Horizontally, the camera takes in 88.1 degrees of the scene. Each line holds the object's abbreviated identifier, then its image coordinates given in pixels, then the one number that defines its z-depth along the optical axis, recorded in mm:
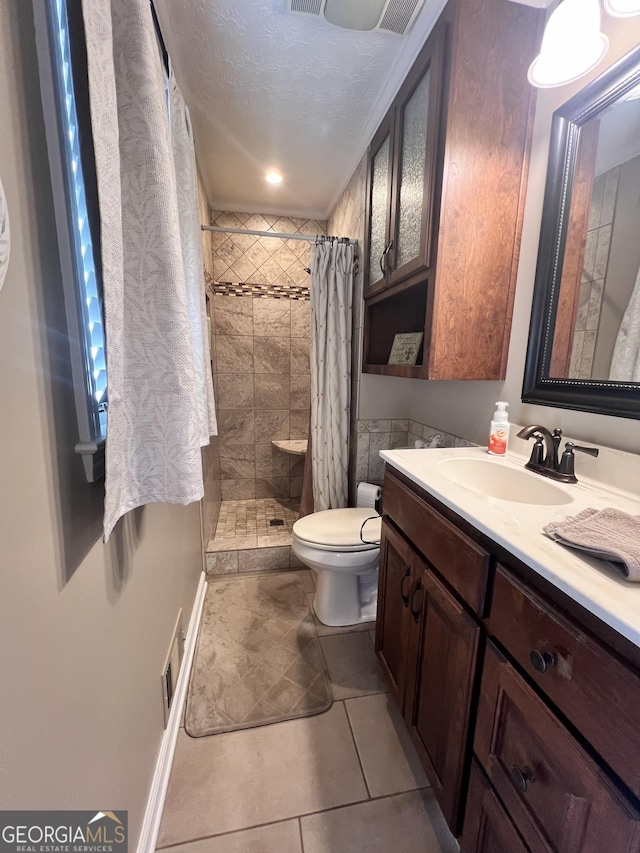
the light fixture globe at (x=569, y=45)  801
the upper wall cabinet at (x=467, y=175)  1013
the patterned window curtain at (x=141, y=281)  502
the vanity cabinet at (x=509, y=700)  439
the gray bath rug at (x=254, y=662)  1217
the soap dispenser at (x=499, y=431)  1109
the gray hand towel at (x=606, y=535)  485
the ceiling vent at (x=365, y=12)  1028
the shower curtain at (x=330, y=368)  1867
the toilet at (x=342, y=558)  1478
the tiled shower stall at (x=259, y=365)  2500
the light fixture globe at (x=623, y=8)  735
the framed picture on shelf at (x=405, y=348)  1430
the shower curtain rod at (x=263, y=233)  1761
